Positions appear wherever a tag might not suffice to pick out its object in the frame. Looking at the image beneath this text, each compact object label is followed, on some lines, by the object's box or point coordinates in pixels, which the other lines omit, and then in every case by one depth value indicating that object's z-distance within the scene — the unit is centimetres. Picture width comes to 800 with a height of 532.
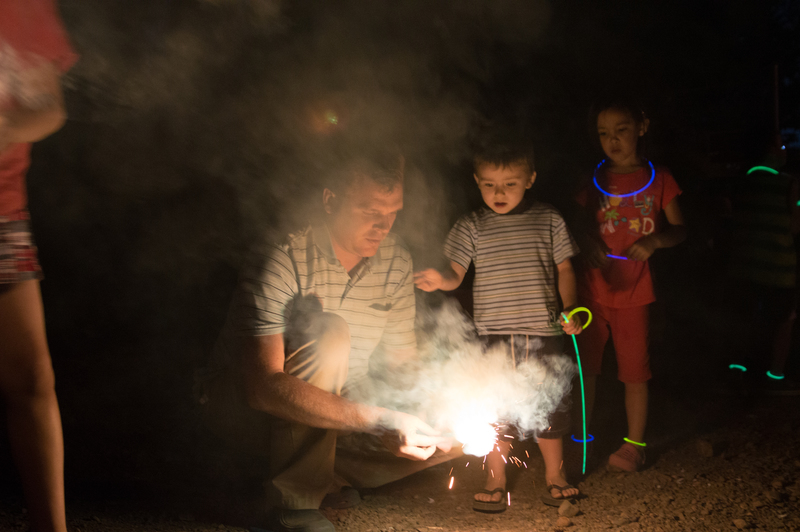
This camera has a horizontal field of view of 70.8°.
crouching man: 208
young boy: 257
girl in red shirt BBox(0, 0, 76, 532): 171
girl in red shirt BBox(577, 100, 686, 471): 276
